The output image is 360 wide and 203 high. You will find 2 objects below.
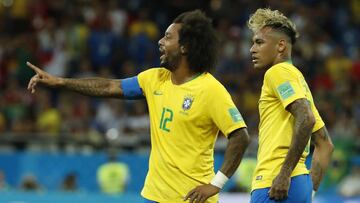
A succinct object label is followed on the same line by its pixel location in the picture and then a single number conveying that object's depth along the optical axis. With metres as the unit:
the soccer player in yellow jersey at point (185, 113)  14.29
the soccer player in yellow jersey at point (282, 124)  12.89
